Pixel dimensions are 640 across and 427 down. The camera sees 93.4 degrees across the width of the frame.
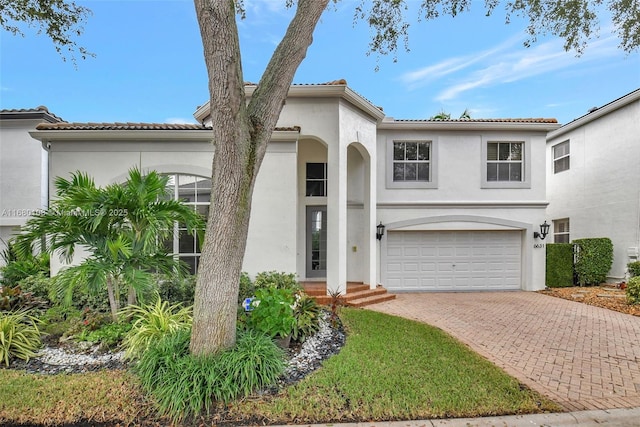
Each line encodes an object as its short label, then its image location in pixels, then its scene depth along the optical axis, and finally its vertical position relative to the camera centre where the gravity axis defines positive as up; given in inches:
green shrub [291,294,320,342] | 215.9 -81.5
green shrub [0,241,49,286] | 336.2 -67.8
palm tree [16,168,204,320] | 208.2 -13.0
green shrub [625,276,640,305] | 356.5 -93.7
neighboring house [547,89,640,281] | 458.9 +59.5
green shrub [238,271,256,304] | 304.7 -79.9
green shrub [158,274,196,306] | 294.8 -77.2
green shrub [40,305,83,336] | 226.5 -87.9
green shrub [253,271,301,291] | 317.4 -73.2
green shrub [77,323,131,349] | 201.8 -85.4
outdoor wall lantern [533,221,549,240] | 448.9 -29.6
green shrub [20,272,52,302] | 298.0 -76.1
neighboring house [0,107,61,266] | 474.3 +64.1
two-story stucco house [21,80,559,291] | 337.7 +34.7
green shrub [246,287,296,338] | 190.1 -67.5
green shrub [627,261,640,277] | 430.9 -80.1
